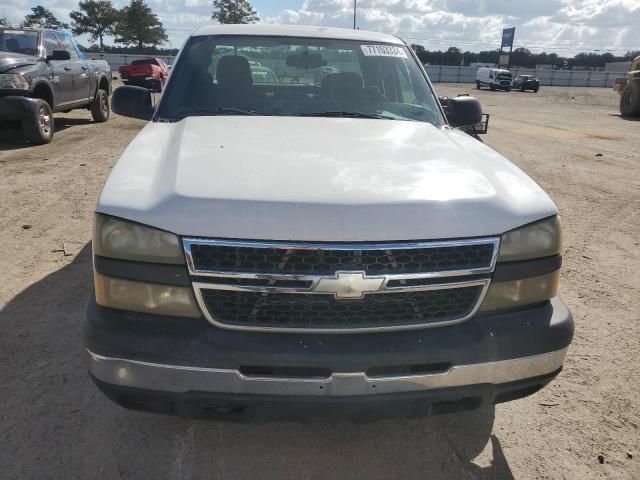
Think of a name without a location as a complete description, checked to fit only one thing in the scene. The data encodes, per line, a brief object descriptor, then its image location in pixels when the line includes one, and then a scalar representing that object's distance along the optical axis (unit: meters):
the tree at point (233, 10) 64.12
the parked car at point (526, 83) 42.03
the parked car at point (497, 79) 42.94
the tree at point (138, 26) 65.88
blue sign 70.38
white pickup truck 1.93
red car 27.40
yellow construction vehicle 19.19
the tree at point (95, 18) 64.06
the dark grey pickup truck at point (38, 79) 8.85
